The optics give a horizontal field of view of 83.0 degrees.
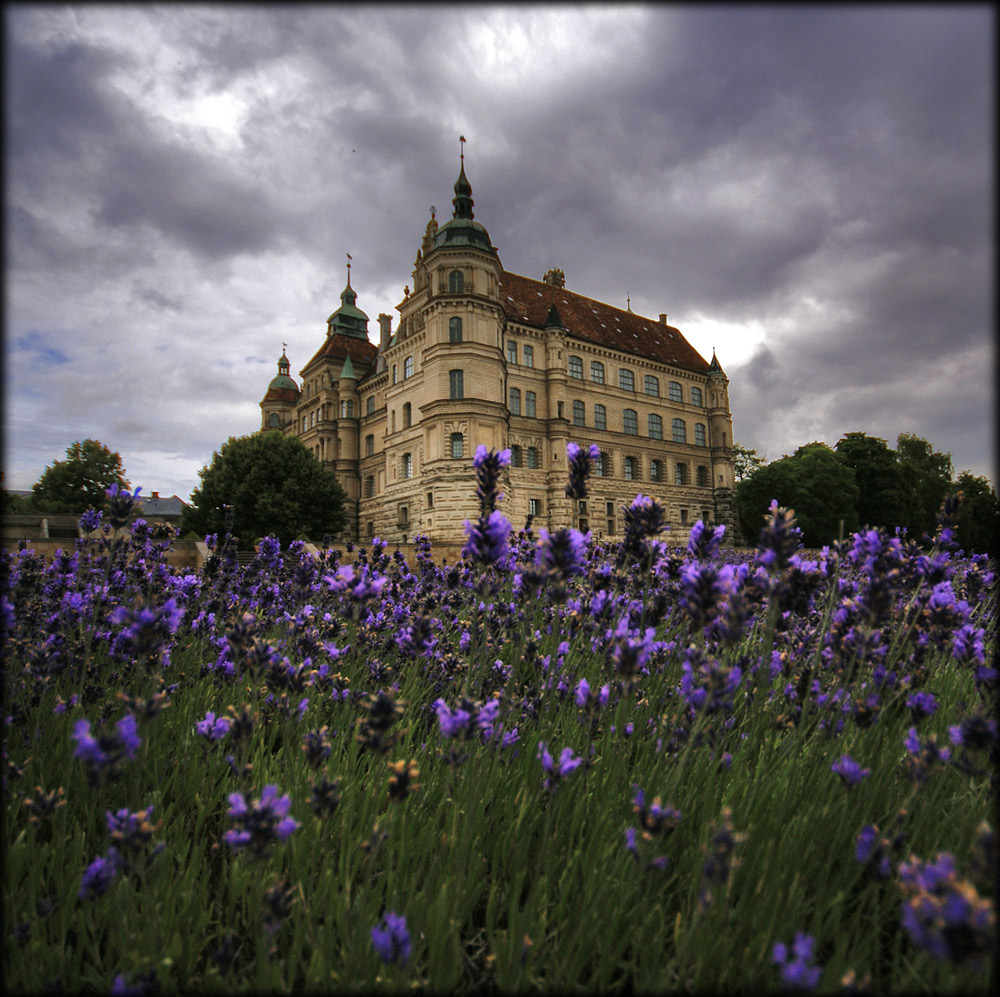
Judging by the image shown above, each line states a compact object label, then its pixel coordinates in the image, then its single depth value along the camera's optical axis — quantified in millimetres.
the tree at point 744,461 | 57438
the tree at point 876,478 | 43781
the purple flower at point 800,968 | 1179
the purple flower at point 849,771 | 1804
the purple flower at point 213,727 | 2240
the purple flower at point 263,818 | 1379
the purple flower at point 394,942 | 1357
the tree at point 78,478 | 40438
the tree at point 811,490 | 38969
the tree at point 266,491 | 30016
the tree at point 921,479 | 44375
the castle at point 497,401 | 33000
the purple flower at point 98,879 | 1595
